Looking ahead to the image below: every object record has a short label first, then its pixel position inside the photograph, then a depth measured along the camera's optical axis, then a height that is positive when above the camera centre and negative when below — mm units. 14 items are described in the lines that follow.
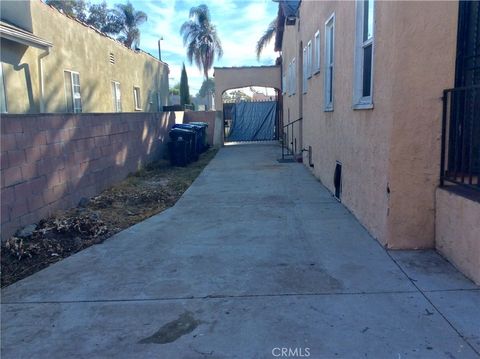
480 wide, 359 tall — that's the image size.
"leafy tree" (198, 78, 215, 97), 43516 +3765
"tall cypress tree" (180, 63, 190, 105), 30406 +2242
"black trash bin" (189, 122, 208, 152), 16972 -488
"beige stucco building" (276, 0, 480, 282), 4277 -126
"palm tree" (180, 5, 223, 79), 39156 +7465
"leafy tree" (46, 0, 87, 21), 40656 +11107
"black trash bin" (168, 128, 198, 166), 12781 -746
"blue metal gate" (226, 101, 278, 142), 23469 -151
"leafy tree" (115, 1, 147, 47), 41469 +9750
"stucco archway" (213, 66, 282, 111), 21375 +2109
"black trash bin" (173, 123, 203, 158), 14898 -415
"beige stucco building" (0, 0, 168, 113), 10156 +1701
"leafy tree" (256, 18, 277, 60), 35469 +6698
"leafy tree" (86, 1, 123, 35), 41906 +10050
